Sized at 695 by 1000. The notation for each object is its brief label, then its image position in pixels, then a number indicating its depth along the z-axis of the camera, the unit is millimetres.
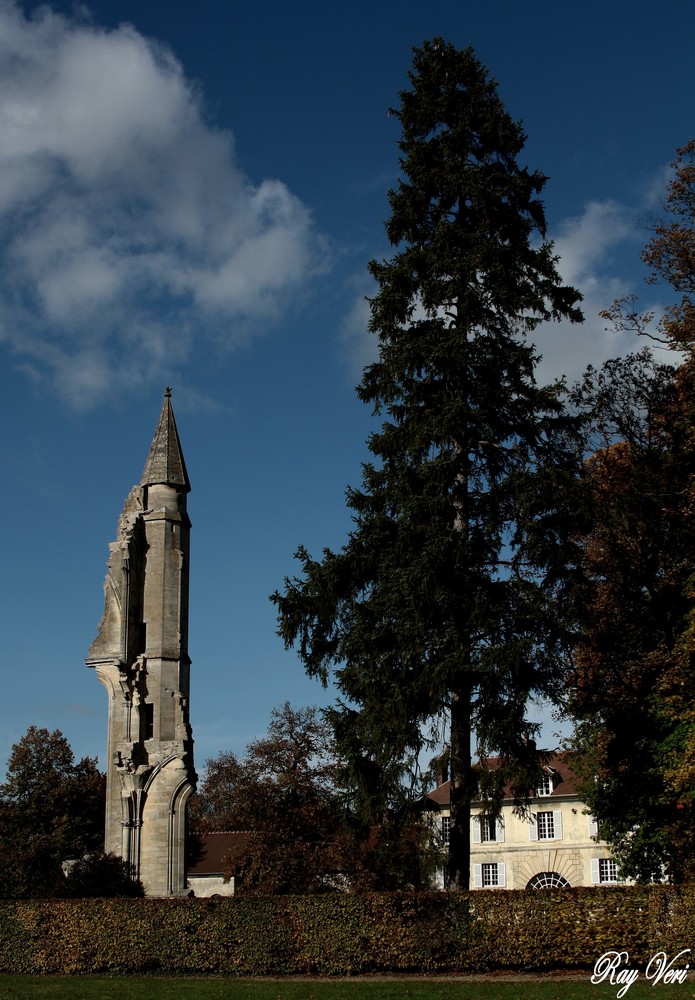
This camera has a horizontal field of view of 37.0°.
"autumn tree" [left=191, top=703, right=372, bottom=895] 33656
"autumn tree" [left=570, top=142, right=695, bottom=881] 24922
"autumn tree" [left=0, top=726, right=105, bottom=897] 48906
